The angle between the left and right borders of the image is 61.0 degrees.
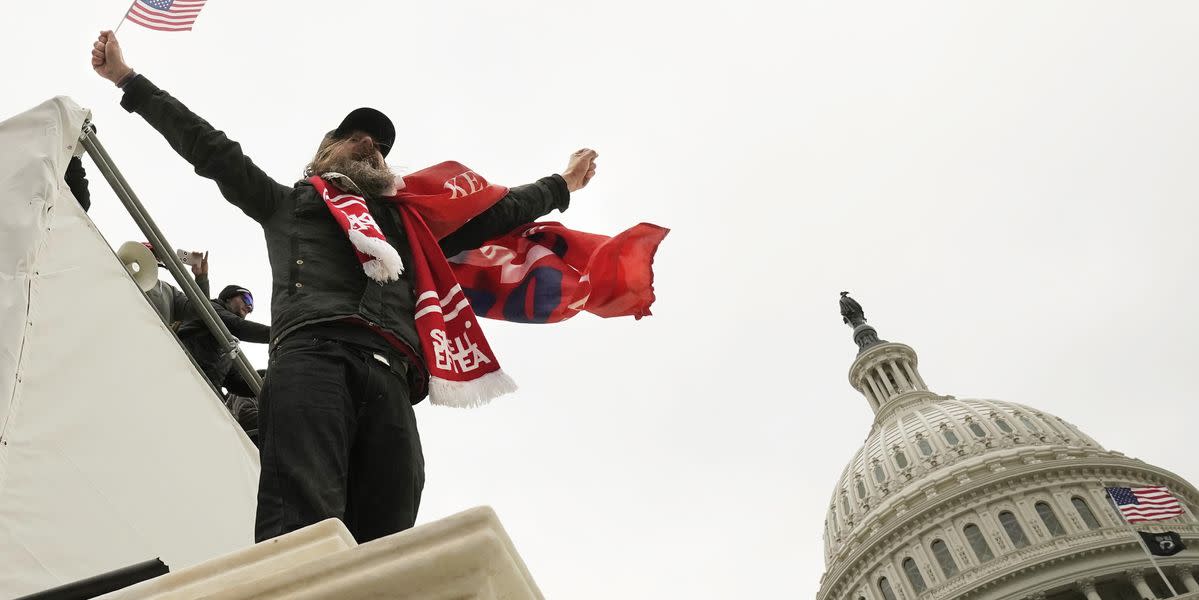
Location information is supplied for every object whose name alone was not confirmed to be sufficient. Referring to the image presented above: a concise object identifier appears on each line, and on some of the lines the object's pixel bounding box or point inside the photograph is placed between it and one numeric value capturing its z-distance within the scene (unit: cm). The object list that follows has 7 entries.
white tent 266
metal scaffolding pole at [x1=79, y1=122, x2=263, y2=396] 391
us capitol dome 4712
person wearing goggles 462
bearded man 207
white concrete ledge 132
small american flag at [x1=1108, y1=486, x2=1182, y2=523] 3253
